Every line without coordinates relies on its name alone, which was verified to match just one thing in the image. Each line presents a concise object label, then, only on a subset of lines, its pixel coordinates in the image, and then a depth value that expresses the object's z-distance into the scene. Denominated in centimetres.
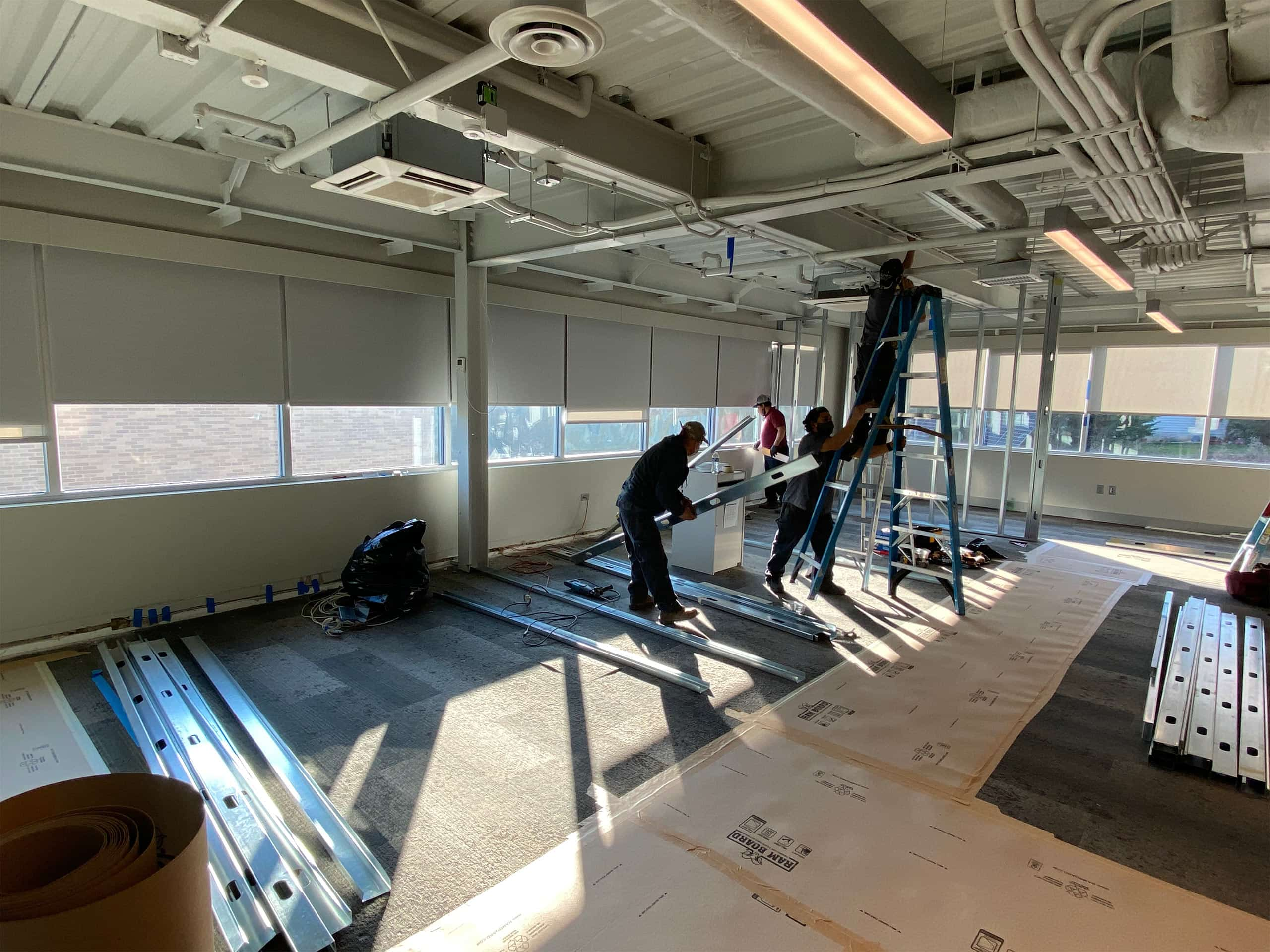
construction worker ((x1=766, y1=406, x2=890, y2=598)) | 492
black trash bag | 451
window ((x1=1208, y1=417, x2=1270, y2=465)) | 795
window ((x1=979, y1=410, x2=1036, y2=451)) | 951
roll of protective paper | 124
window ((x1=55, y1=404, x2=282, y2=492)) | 397
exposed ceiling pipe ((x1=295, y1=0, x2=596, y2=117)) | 221
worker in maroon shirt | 728
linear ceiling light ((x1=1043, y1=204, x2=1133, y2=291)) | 368
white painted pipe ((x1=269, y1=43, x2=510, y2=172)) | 209
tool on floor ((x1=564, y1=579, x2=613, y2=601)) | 501
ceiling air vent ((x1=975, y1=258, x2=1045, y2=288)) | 482
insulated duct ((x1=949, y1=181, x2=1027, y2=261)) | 356
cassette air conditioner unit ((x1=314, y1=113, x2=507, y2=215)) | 288
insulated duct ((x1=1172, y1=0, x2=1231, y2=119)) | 191
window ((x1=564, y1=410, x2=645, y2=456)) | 702
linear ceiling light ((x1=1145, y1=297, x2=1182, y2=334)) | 649
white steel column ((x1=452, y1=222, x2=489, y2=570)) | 545
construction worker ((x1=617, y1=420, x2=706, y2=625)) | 452
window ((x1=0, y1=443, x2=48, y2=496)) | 372
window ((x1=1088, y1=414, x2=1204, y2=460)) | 832
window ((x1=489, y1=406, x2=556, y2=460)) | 629
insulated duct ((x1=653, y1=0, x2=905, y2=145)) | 173
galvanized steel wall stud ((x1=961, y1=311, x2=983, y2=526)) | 769
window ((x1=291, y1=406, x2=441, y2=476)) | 498
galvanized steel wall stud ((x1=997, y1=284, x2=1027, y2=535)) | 731
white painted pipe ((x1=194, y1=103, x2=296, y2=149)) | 278
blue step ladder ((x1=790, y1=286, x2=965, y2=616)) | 458
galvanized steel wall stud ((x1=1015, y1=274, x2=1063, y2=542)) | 668
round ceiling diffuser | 172
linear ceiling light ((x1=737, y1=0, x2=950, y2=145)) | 158
